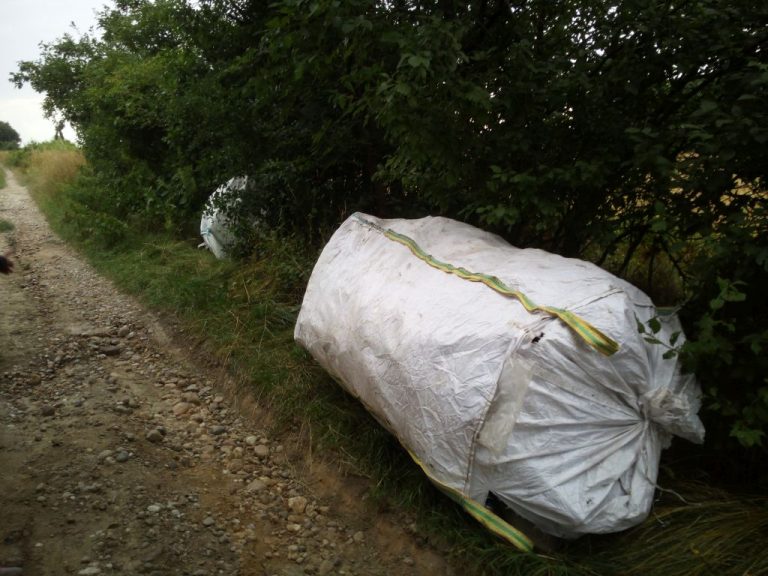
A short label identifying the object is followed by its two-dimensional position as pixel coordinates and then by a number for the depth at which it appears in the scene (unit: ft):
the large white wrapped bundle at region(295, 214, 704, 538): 5.82
